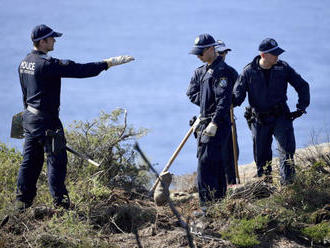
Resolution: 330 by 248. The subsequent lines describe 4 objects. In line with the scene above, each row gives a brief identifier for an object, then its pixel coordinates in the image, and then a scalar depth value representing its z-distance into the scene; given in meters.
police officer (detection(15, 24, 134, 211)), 19.23
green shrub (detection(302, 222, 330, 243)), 18.84
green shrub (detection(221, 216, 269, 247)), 18.08
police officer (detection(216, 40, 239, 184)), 25.20
